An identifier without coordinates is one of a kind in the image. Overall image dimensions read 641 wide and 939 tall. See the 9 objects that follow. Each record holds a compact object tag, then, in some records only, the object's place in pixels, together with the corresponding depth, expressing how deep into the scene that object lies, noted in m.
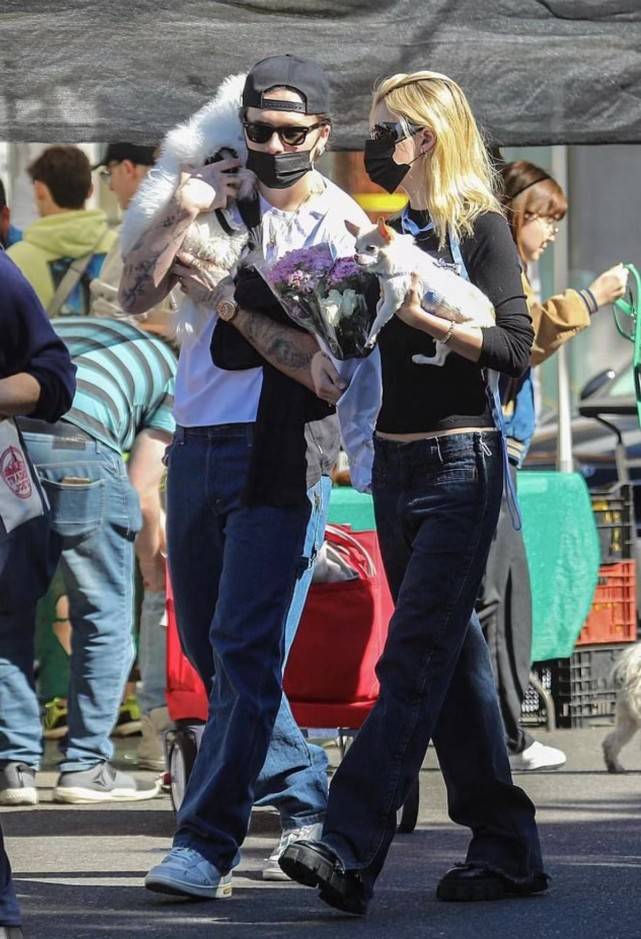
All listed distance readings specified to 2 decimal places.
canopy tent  11.47
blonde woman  9.33
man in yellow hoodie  17.02
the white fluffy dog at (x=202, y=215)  9.80
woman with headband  14.34
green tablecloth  16.02
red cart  12.33
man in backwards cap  9.66
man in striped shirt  13.81
